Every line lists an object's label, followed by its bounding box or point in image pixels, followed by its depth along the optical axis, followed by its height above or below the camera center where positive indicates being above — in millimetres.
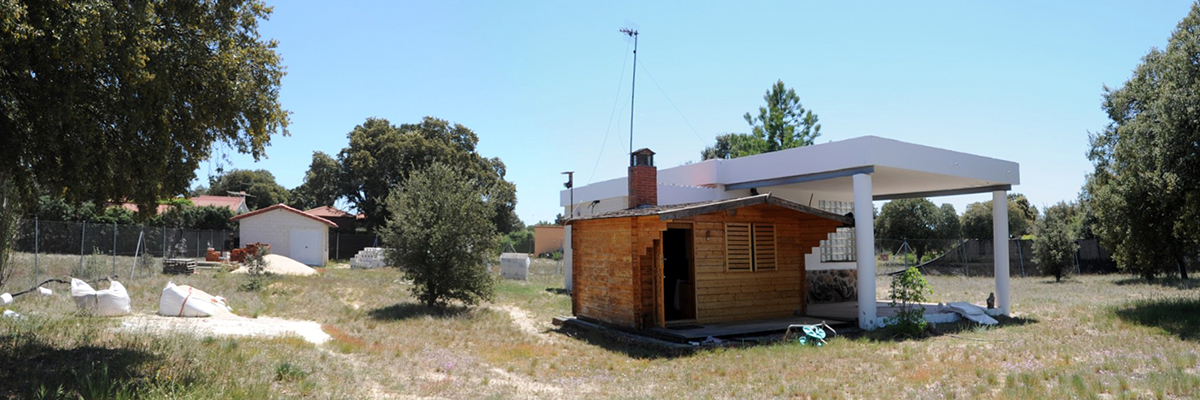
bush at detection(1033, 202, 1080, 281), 27203 -322
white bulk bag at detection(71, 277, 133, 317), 12000 -862
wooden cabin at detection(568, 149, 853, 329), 12352 -310
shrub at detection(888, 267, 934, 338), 11930 -1131
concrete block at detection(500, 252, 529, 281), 26547 -775
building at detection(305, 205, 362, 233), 44406 +2086
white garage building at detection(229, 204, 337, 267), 32906 +894
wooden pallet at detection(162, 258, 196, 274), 21922 -506
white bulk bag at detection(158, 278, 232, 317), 12953 -1024
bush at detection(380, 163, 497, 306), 16234 +229
